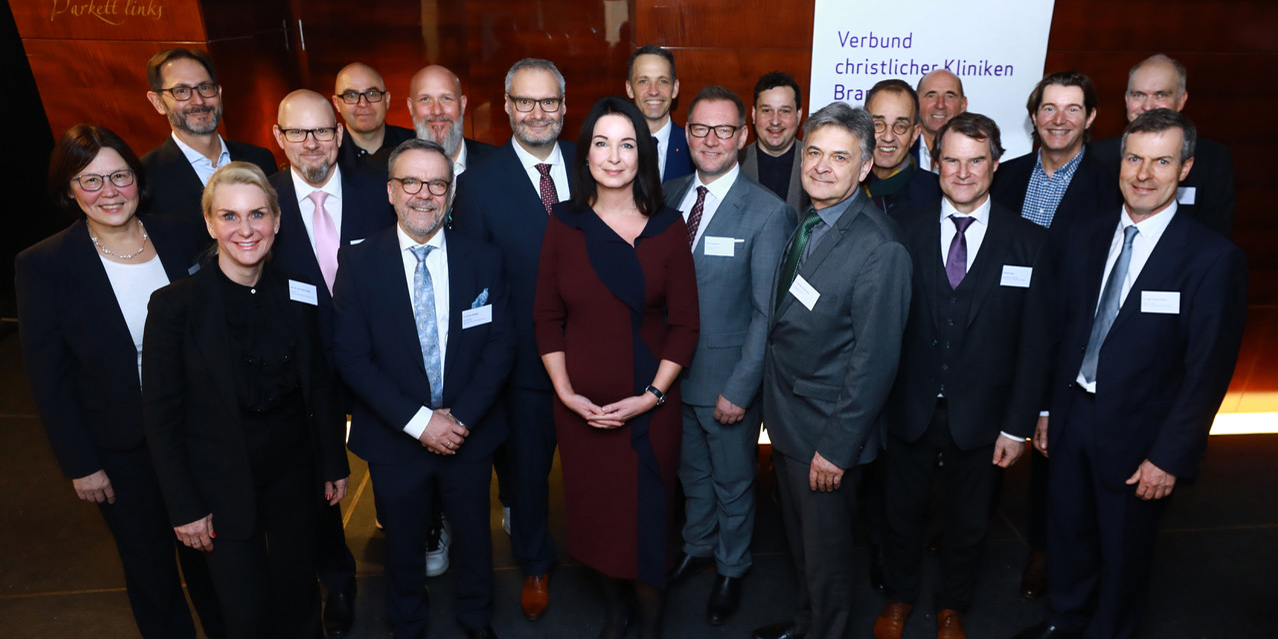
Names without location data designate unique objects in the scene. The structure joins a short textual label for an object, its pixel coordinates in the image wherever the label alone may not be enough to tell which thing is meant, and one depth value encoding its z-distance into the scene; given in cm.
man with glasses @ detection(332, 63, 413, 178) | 393
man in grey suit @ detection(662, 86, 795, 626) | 285
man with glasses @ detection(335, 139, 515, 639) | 266
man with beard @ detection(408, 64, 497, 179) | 382
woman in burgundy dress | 259
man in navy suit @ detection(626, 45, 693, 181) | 386
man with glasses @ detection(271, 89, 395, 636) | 311
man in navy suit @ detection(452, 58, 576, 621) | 309
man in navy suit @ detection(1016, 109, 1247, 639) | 243
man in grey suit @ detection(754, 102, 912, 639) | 245
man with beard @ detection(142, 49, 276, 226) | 333
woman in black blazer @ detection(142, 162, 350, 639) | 232
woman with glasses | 253
